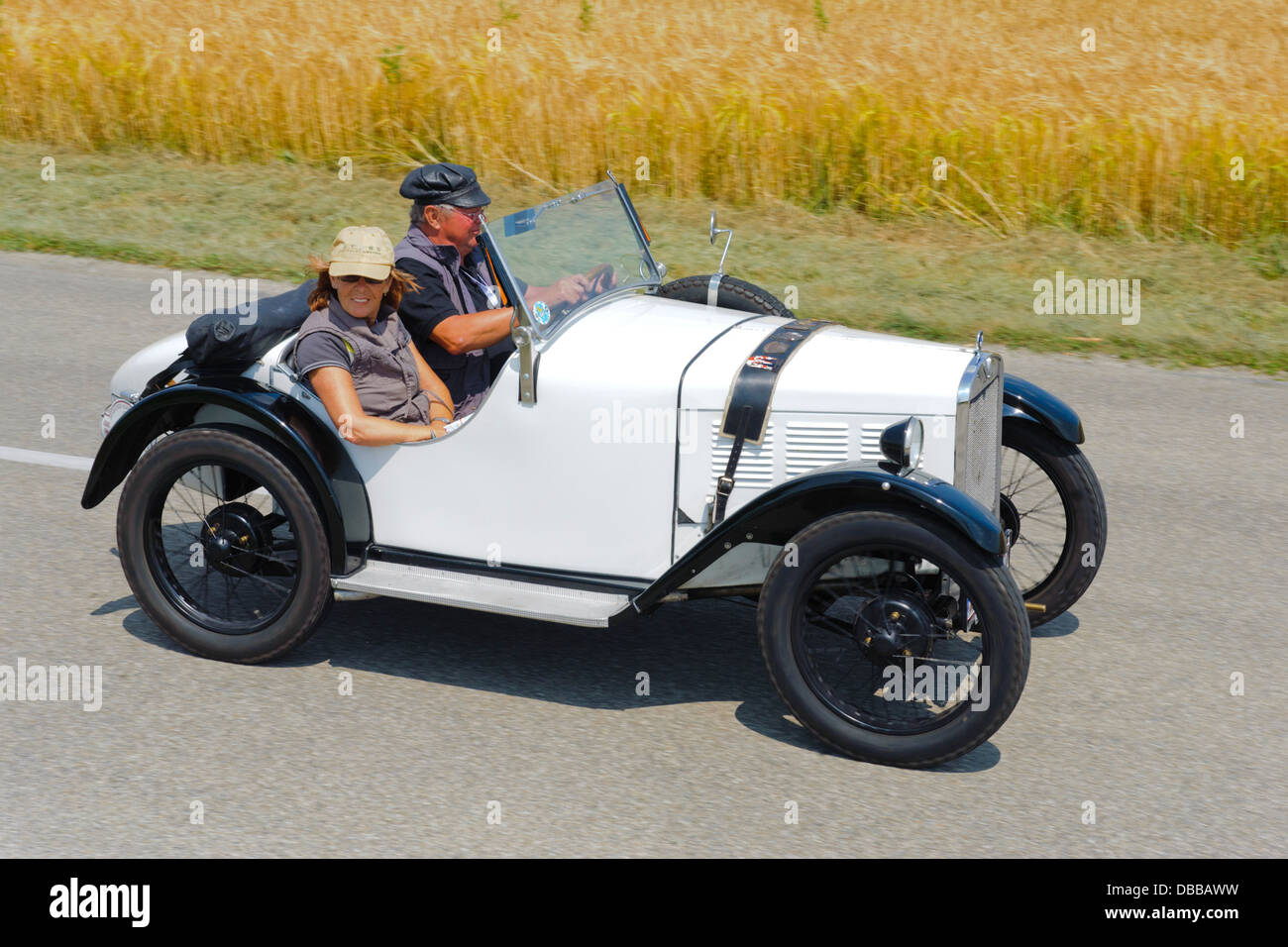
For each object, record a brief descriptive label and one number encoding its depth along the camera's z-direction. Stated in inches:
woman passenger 199.8
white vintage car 179.6
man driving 209.5
